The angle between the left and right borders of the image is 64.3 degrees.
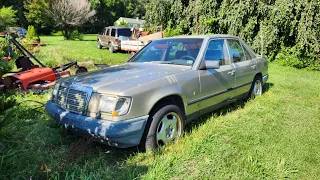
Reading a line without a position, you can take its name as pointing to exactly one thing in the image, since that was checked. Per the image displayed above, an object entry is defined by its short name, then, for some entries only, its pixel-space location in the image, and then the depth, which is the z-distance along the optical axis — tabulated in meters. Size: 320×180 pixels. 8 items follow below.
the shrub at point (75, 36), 30.77
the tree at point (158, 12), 16.67
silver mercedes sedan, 2.85
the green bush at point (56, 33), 41.71
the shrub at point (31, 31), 19.59
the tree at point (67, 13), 30.62
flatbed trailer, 13.92
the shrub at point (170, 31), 16.08
